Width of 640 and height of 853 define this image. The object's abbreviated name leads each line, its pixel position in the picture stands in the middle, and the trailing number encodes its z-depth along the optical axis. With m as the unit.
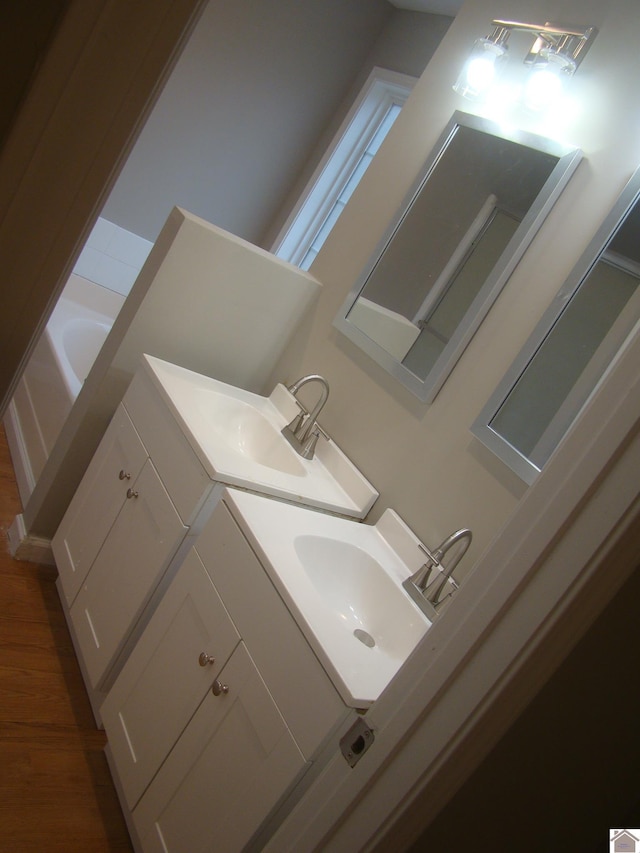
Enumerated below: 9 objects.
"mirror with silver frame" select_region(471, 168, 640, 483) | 1.40
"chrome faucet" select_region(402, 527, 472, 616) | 1.52
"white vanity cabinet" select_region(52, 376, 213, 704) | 1.70
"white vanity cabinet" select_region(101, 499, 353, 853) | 1.22
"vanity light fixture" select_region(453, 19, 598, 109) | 1.63
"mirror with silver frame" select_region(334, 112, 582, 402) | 1.67
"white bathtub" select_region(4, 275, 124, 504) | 2.49
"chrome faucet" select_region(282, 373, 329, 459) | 1.99
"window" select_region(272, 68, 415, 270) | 3.55
